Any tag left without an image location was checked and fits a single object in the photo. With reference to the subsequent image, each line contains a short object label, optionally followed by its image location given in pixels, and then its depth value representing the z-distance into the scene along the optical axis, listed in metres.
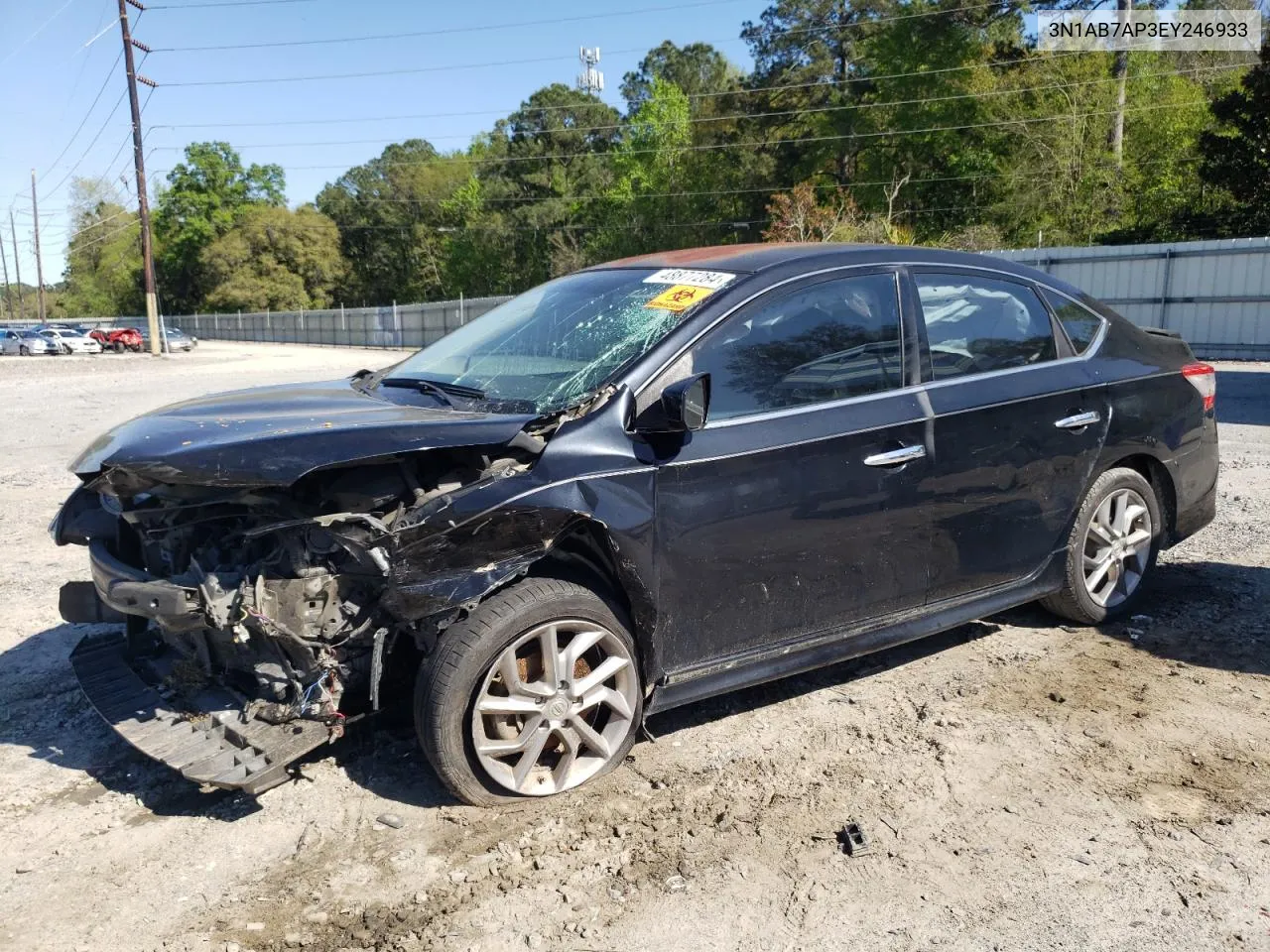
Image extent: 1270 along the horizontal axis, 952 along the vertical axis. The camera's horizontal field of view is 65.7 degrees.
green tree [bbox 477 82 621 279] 69.56
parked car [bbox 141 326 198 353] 48.38
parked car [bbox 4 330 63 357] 45.16
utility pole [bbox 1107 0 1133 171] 32.06
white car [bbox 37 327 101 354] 45.91
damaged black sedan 3.00
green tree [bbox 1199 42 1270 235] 22.47
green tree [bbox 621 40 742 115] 75.75
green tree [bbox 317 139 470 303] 83.98
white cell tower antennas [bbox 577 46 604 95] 74.56
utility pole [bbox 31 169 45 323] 81.31
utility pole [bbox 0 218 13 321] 98.11
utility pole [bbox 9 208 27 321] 91.38
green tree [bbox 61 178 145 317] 100.75
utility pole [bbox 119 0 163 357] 36.97
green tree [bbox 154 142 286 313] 82.06
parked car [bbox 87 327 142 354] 48.41
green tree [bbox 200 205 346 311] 78.50
